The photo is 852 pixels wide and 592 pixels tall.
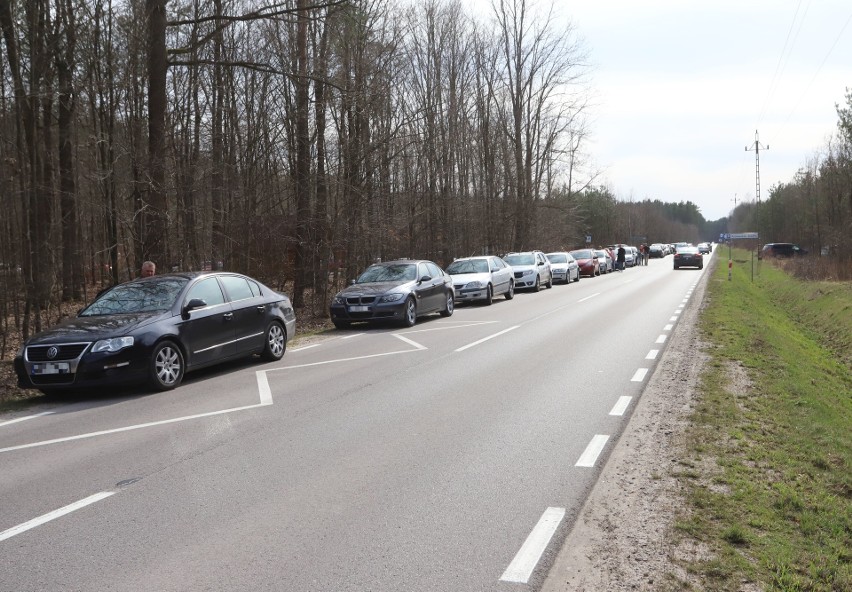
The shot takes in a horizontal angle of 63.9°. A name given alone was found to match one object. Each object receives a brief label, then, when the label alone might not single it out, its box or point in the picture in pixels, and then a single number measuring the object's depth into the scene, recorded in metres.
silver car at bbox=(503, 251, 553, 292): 29.97
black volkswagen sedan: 8.37
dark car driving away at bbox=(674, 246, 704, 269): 50.03
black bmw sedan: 16.05
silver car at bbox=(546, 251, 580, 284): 35.38
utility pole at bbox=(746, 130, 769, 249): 42.94
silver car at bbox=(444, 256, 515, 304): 22.66
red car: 43.34
